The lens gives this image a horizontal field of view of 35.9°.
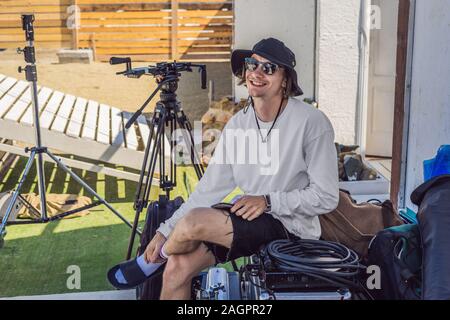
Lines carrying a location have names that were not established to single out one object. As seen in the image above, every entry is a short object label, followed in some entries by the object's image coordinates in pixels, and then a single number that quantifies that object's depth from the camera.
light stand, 4.72
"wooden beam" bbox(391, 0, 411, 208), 4.77
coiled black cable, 2.67
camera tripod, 4.19
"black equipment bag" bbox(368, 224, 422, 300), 2.71
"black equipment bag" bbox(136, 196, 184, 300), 3.17
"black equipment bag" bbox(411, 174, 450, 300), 2.44
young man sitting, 2.86
